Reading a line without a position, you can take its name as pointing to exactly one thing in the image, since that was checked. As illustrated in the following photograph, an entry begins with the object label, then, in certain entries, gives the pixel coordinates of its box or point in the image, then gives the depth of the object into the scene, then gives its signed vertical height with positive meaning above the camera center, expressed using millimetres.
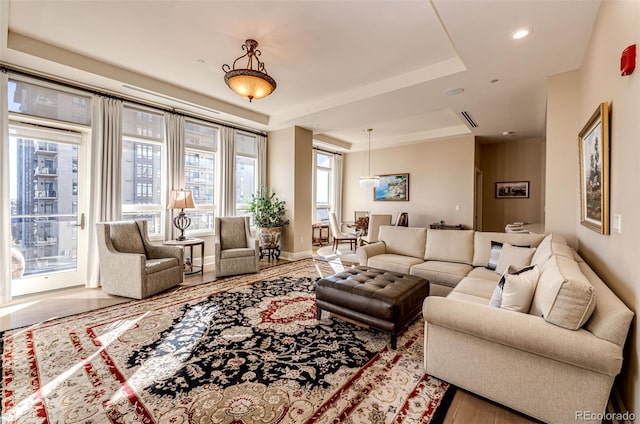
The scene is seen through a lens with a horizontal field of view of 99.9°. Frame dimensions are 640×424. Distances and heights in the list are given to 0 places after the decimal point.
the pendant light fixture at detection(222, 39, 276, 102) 2949 +1488
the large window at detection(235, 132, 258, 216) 6102 +1006
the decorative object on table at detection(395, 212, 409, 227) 7157 -189
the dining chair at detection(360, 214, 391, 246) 6160 -269
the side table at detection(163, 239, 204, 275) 4445 -773
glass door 3564 +30
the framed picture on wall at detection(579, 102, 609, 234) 1931 +346
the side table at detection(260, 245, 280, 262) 5906 -943
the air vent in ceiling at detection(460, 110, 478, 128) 5028 +1874
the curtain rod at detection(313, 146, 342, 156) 8219 +1977
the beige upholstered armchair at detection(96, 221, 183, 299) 3525 -709
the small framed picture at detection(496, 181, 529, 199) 6871 +611
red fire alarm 1483 +864
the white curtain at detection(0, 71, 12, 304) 3266 +217
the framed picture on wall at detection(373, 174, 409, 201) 7969 +740
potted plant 5734 -115
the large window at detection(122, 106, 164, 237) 4488 +776
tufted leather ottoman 2371 -808
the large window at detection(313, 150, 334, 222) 8509 +884
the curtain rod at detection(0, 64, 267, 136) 3430 +1821
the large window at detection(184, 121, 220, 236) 5289 +839
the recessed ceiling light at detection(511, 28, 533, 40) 2586 +1759
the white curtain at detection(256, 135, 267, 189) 6352 +1262
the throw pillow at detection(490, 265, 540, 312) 1780 -532
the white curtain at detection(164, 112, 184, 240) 4840 +998
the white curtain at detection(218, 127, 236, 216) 5652 +857
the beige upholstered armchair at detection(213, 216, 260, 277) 4512 -648
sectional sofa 1402 -748
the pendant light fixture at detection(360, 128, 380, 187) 7146 +813
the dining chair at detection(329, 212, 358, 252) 6717 -559
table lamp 4500 +130
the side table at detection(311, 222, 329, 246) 8406 -660
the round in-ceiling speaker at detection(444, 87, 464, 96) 3959 +1822
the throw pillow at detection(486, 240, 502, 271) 3271 -520
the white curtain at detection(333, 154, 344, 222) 9055 +987
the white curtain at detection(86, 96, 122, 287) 4047 +659
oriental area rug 1663 -1209
